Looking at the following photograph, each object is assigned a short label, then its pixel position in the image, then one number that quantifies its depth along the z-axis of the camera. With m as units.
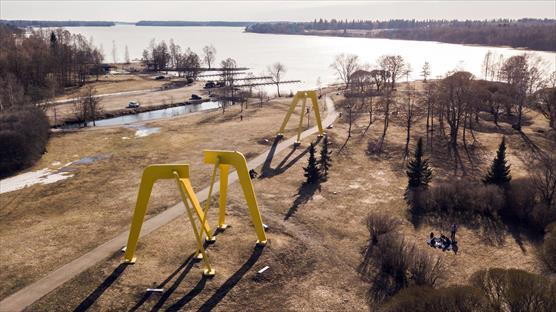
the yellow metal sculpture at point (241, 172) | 28.05
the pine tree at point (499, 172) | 39.77
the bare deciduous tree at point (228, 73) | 96.87
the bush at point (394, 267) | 25.28
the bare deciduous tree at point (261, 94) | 82.59
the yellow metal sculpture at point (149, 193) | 26.06
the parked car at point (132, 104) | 79.64
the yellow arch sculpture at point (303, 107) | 53.88
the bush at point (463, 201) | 35.84
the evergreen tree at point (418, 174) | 40.46
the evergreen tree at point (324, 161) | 43.94
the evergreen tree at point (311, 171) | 41.41
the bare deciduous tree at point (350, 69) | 98.72
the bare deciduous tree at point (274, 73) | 121.50
